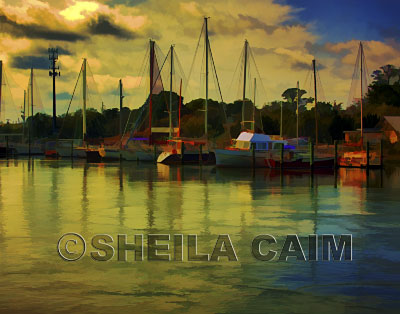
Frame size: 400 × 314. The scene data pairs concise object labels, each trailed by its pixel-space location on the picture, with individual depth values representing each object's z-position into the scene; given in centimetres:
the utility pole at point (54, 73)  13025
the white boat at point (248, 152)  6400
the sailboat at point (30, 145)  11729
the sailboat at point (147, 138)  8088
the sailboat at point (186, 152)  7556
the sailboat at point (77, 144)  9669
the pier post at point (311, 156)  5656
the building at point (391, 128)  9169
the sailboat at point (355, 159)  6481
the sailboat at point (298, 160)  6266
